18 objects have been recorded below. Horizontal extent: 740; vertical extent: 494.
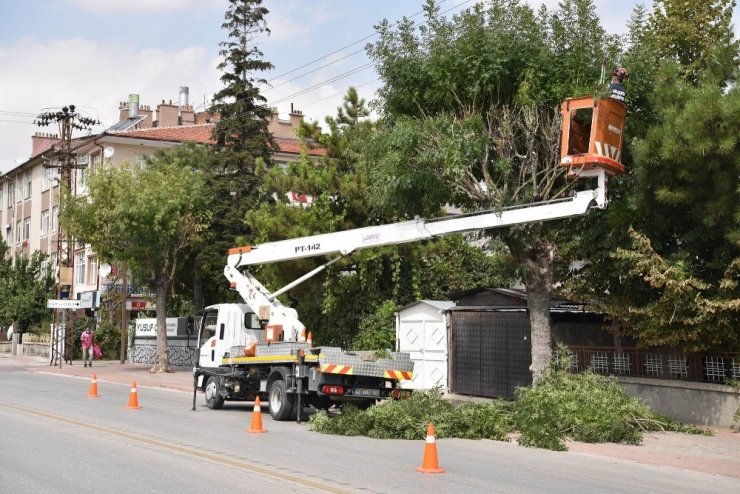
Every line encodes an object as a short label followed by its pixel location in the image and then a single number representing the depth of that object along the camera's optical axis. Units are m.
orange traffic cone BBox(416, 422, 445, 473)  10.88
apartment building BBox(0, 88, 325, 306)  51.78
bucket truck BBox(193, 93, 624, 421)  15.78
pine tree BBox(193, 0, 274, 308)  36.16
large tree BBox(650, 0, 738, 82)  19.62
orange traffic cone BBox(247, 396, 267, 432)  15.27
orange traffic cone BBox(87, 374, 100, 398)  22.92
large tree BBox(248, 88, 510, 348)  25.72
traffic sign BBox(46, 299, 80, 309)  37.28
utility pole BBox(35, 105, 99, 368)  40.62
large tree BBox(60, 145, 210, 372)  32.78
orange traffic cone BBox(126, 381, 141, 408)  19.48
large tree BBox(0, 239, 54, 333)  53.69
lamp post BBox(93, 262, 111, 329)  38.52
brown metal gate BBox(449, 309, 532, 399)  21.05
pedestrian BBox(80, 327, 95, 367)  39.09
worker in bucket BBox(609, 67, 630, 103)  15.14
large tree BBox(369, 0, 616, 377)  17.17
